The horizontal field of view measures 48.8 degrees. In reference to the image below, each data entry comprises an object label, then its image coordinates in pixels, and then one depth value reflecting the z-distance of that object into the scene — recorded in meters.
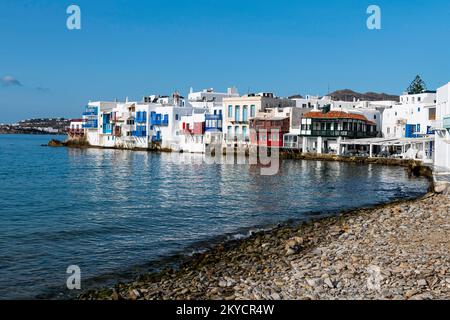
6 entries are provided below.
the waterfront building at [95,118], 96.50
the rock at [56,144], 111.44
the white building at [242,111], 70.56
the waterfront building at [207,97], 85.95
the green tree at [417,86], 100.99
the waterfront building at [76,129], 104.94
